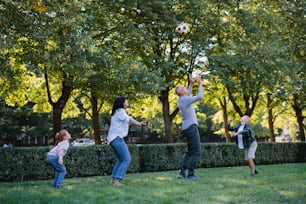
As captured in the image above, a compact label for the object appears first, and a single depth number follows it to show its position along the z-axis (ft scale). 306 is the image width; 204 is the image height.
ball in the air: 45.02
